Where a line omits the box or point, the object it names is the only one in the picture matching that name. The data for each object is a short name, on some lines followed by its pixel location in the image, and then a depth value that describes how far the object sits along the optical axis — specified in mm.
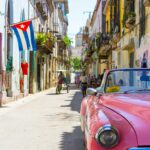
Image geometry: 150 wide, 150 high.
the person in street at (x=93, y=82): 27467
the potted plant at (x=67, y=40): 60312
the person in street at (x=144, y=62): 15840
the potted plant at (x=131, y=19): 18531
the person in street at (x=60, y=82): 29047
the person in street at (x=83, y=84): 23453
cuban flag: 17000
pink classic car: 3799
